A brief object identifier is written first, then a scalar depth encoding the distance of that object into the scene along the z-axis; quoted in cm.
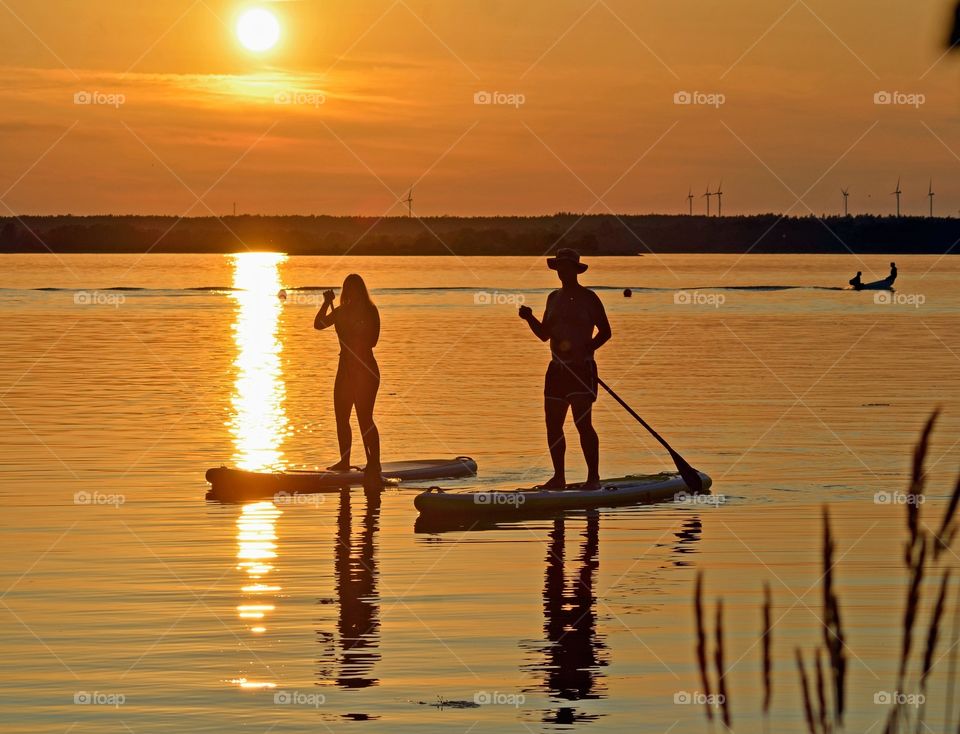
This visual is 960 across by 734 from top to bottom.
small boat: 10544
